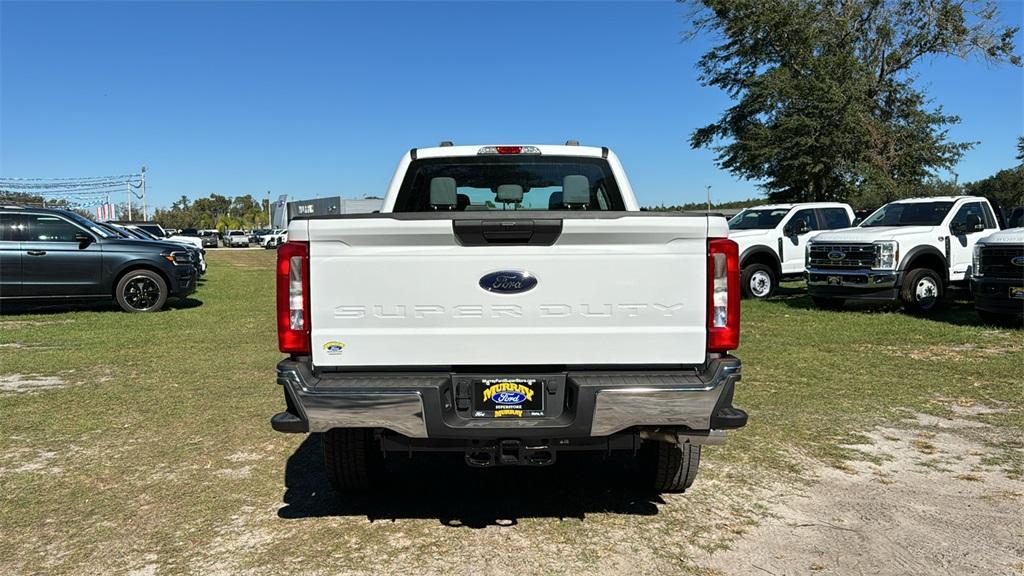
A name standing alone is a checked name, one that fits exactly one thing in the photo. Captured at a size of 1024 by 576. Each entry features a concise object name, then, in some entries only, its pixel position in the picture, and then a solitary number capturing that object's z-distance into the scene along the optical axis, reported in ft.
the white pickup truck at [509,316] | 11.14
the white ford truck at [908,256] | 40.55
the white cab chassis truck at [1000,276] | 32.83
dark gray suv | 41.27
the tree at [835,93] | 93.40
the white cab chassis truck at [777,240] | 50.60
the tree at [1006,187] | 152.76
